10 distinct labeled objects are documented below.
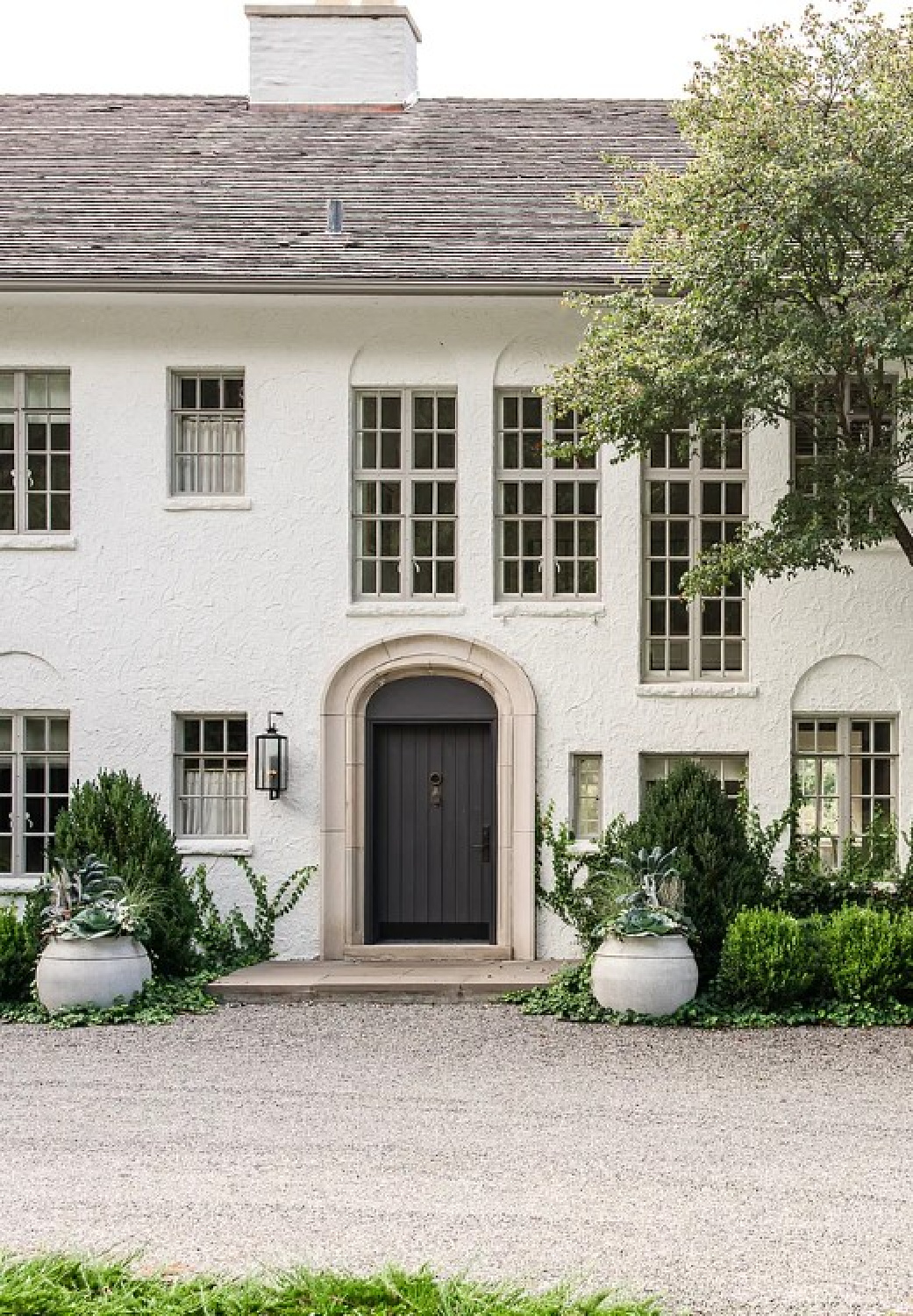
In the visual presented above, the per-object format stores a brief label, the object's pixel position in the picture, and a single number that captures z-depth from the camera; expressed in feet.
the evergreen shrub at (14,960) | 52.95
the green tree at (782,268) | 48.55
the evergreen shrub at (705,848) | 52.70
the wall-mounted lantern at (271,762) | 59.67
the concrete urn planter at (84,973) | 51.24
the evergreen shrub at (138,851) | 55.72
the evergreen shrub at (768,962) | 50.11
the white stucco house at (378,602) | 60.29
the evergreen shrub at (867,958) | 50.39
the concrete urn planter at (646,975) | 49.93
